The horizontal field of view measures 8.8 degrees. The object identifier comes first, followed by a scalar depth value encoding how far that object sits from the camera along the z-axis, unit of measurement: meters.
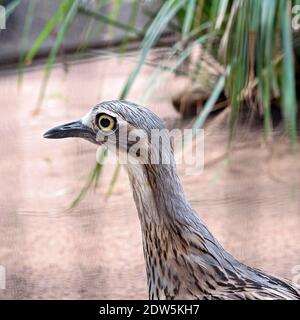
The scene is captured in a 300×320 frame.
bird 1.82
